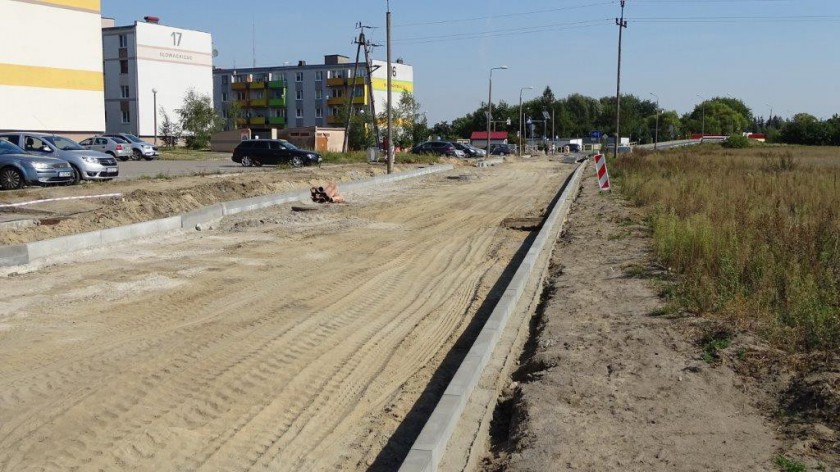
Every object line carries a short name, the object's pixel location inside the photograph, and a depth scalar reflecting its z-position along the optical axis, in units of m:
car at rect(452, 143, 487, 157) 61.94
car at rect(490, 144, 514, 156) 76.15
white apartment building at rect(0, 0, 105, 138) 56.16
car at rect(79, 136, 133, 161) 44.34
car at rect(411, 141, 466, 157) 57.66
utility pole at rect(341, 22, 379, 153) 54.75
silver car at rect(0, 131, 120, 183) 23.48
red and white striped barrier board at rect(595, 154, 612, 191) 24.89
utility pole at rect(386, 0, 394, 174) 35.31
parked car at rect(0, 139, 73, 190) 20.55
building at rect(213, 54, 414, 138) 116.12
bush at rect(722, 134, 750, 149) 91.94
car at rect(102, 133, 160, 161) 47.91
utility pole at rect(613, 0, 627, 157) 52.38
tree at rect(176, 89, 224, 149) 74.69
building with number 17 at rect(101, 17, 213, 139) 83.56
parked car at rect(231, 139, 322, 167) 40.03
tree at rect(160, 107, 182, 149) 82.31
